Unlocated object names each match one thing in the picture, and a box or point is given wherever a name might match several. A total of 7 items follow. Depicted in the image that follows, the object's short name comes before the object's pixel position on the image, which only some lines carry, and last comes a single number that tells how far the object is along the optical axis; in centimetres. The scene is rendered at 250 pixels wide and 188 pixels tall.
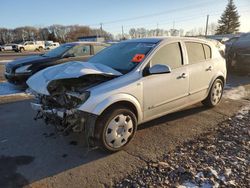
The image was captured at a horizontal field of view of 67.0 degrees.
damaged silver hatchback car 266
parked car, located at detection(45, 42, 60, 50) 3576
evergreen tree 5065
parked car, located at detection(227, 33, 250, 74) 757
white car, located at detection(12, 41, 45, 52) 3059
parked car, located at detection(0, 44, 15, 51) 3414
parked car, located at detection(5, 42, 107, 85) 603
